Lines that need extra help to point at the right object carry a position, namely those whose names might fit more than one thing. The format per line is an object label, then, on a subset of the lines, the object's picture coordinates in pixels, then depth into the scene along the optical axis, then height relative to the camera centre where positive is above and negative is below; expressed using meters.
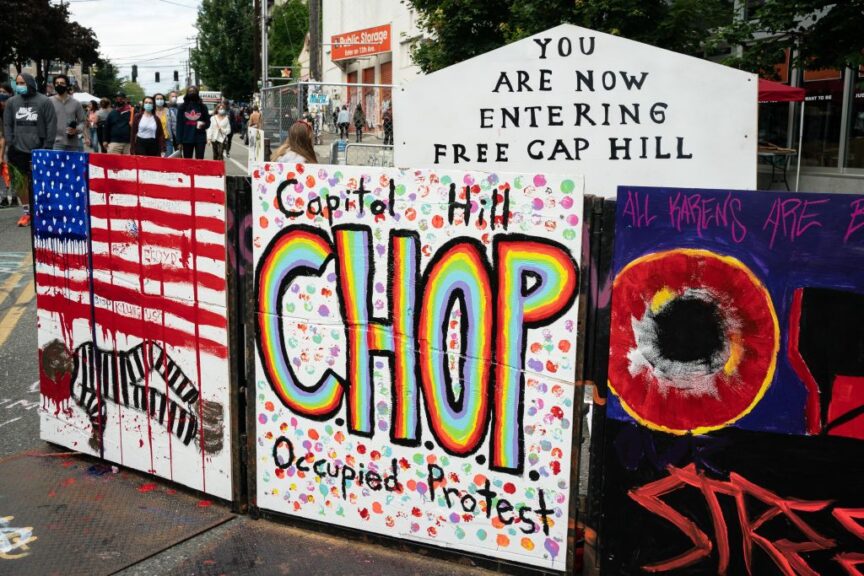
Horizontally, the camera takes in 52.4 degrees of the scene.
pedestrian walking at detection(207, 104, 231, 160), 22.83 +0.46
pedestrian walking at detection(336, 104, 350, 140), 17.12 +0.54
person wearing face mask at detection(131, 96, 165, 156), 16.20 +0.29
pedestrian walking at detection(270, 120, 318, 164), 8.37 +0.03
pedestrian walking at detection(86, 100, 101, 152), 23.34 +0.67
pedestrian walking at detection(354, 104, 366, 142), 17.91 +0.58
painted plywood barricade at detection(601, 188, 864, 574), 2.89 -0.79
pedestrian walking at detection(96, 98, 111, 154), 19.11 +0.73
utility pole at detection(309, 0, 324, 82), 28.98 +3.51
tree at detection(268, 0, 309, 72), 80.06 +10.73
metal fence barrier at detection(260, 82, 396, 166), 15.98 +0.63
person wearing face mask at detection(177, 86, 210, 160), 17.39 +0.56
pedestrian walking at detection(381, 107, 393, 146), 18.44 +0.50
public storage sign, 40.03 +5.06
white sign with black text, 3.69 +0.16
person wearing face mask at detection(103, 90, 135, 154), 16.25 +0.33
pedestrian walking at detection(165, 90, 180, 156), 19.14 +0.46
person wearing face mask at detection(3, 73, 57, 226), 12.13 +0.38
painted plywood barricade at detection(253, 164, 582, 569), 3.38 -0.83
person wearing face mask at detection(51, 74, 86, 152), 13.09 +0.50
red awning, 12.19 +0.82
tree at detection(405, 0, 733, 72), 11.55 +1.85
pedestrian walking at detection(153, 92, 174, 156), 18.01 +0.74
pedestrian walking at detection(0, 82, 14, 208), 13.60 -0.47
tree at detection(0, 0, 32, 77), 38.28 +5.33
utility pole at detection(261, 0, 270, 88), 38.50 +4.82
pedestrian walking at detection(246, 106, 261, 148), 21.20 +0.71
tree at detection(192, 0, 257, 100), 79.12 +9.05
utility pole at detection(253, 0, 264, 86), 42.81 +5.66
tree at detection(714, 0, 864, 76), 9.23 +1.30
